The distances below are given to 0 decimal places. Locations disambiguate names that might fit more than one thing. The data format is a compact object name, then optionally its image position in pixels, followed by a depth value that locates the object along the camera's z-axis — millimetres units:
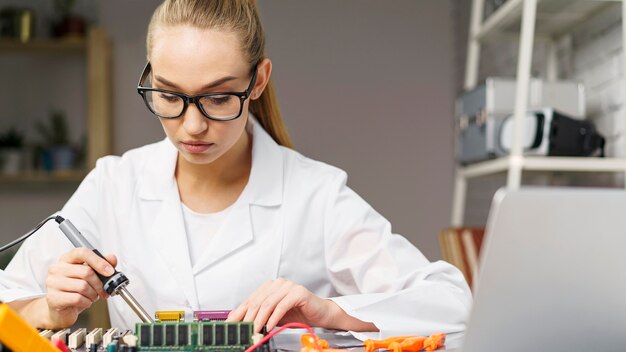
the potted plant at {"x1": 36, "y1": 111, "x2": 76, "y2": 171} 3625
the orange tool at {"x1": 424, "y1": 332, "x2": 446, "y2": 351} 941
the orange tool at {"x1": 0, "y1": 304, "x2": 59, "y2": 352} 673
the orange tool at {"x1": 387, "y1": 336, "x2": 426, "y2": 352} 908
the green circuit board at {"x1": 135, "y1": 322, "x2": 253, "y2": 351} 800
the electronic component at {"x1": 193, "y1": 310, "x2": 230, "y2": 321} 1004
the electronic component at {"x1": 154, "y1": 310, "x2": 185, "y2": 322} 1001
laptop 660
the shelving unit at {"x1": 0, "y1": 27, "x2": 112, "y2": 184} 3549
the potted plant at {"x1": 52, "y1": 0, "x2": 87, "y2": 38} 3689
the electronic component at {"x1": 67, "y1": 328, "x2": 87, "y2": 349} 944
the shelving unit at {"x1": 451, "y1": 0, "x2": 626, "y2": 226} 2090
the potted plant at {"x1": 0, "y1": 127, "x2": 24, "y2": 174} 3604
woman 1112
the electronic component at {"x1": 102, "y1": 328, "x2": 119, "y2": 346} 898
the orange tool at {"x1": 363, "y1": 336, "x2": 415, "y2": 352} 924
